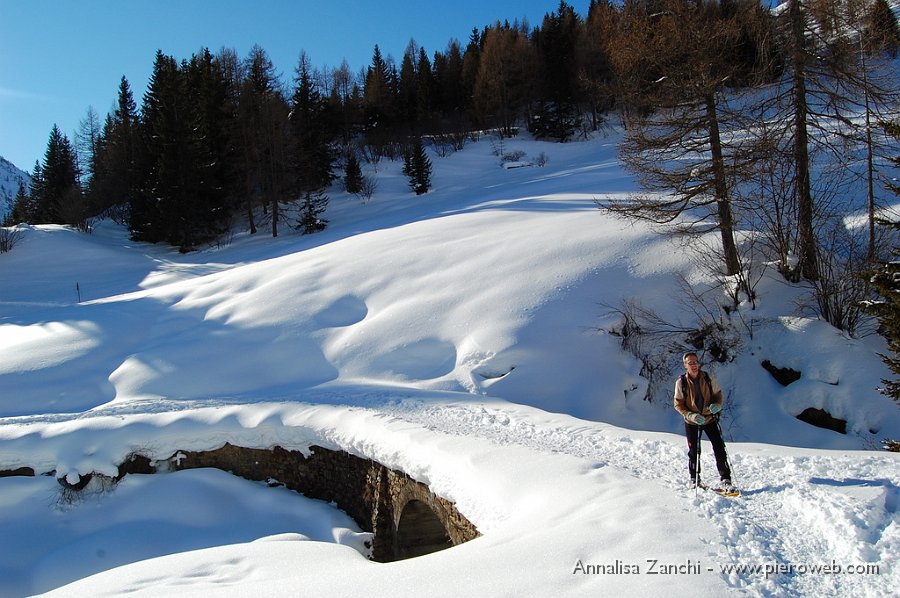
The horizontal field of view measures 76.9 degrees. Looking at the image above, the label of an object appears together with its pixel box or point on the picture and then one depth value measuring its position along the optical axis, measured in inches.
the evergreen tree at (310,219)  1188.5
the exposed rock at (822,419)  421.7
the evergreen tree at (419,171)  1370.6
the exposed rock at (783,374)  459.8
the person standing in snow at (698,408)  240.8
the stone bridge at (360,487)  360.8
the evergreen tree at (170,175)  1259.2
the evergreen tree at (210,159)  1279.5
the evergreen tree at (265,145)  1263.5
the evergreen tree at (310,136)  1382.9
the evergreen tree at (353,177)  1430.9
